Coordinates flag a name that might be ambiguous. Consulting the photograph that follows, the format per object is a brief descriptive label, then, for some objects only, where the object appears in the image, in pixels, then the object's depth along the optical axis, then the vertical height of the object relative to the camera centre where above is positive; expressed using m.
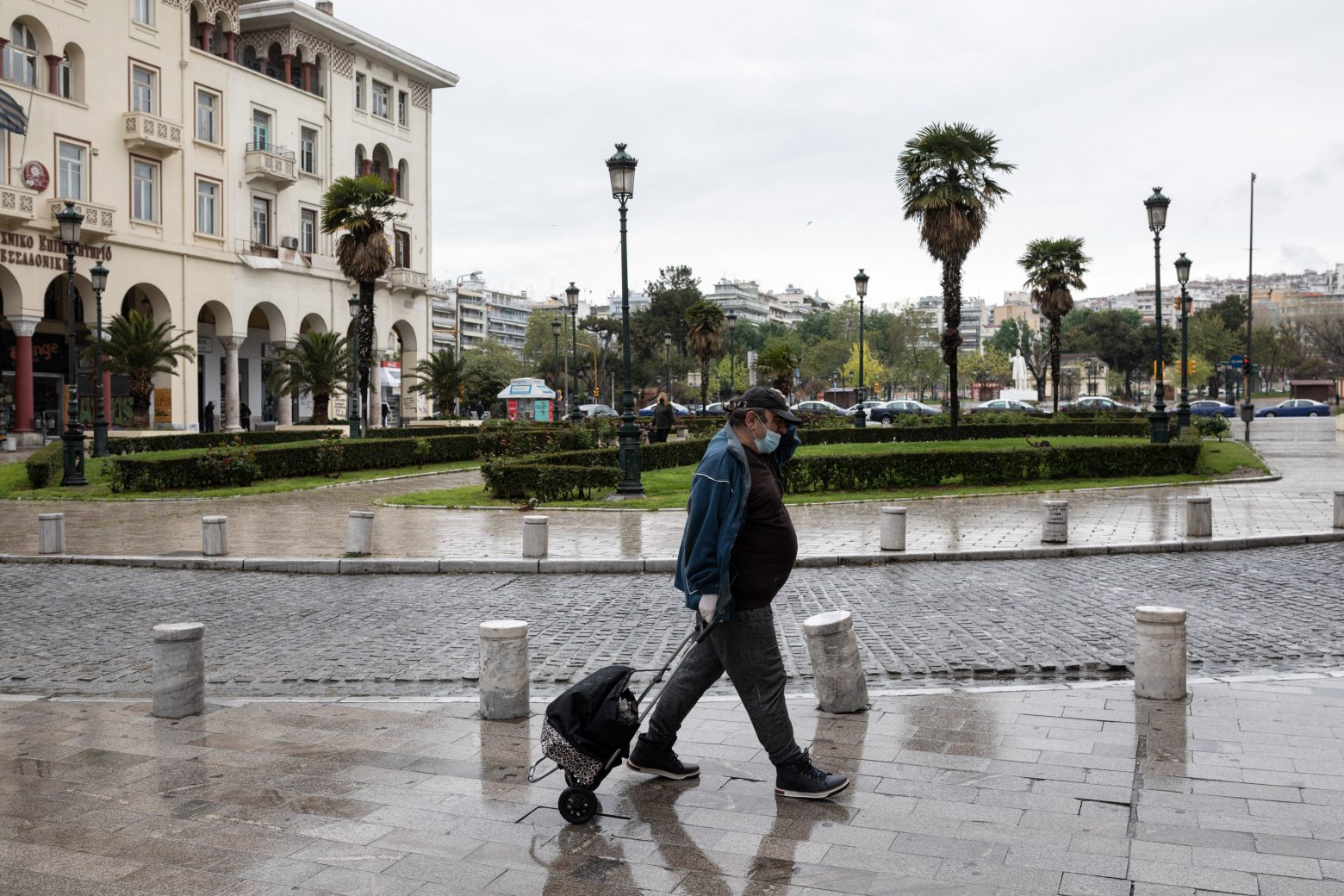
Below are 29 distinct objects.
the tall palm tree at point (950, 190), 31.38 +6.36
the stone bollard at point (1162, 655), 6.36 -1.26
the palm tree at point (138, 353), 32.00 +2.01
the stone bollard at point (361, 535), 12.62 -1.19
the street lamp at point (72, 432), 21.94 -0.11
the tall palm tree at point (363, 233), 34.53 +5.75
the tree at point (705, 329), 55.94 +4.60
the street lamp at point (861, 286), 41.38 +4.95
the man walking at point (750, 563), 4.68 -0.57
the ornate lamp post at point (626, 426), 18.61 -0.01
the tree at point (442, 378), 45.00 +1.86
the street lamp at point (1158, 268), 25.48 +3.58
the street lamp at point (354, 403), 33.25 +0.68
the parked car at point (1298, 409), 63.59 +0.76
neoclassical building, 35.47 +8.87
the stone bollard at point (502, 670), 6.11 -1.29
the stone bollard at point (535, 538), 12.21 -1.19
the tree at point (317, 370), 36.03 +1.74
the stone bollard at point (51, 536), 13.24 -1.24
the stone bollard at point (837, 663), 6.13 -1.26
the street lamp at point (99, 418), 26.81 +0.20
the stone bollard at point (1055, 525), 12.98 -1.13
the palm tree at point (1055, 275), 49.25 +6.37
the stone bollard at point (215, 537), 12.77 -1.21
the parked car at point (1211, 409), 58.31 +0.73
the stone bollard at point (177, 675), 6.28 -1.34
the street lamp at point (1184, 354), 30.91 +1.89
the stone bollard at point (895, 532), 12.49 -1.15
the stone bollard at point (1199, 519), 13.37 -1.10
